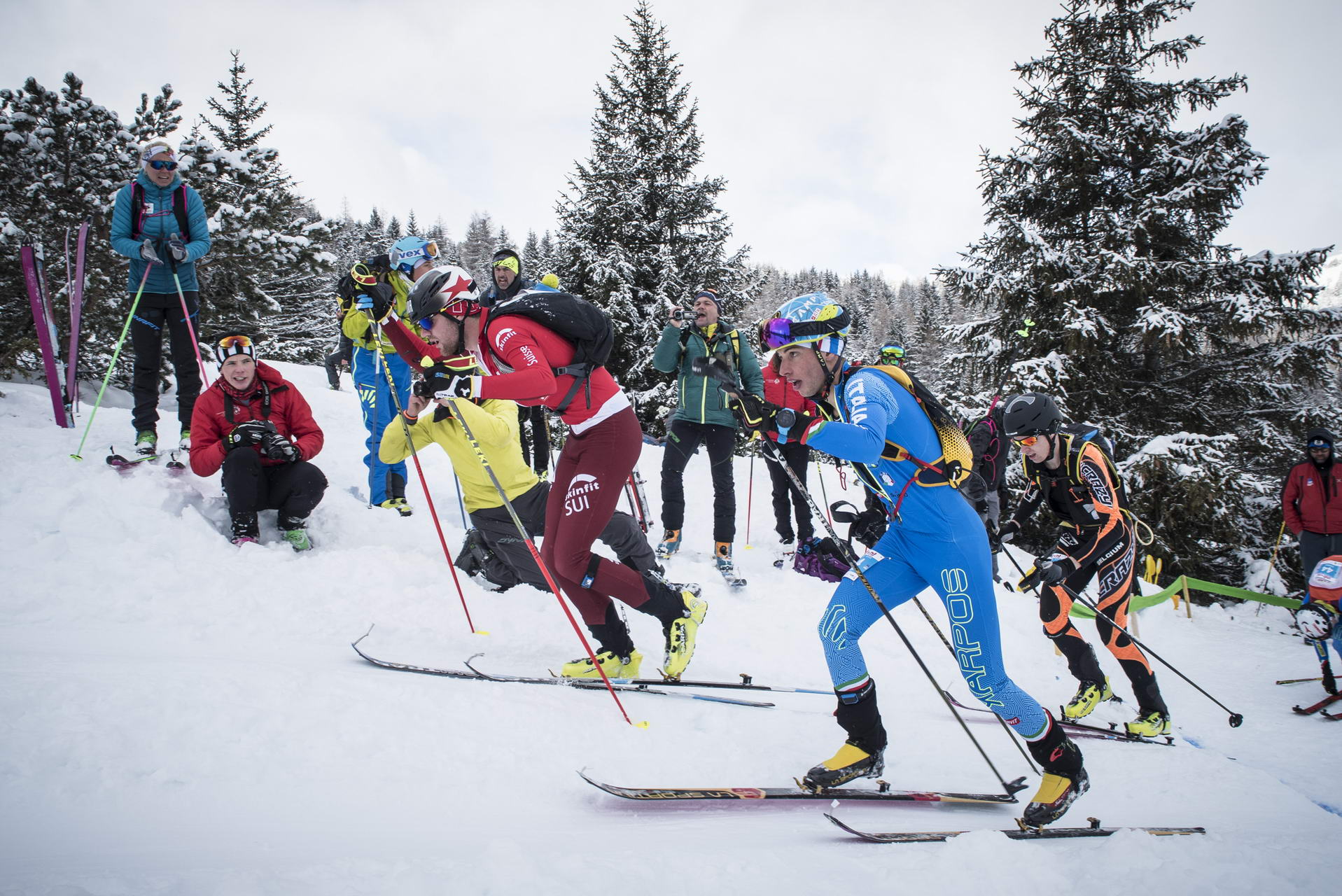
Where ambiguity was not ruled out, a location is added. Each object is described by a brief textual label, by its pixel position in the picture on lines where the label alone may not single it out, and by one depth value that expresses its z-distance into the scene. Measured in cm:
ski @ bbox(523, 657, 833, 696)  391
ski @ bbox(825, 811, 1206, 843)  251
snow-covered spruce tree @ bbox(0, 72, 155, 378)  866
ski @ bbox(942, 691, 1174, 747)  452
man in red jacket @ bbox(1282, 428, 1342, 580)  734
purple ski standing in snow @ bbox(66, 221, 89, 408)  582
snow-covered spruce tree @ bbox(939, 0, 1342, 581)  965
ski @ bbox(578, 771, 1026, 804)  262
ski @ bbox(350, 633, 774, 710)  369
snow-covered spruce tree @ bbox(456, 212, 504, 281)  5822
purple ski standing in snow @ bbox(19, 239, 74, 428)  566
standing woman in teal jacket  534
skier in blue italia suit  305
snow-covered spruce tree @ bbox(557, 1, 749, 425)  1407
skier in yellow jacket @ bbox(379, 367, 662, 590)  421
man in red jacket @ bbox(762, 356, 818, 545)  695
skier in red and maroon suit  342
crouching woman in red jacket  480
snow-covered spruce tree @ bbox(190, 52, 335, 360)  924
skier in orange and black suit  492
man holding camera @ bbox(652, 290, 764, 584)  616
